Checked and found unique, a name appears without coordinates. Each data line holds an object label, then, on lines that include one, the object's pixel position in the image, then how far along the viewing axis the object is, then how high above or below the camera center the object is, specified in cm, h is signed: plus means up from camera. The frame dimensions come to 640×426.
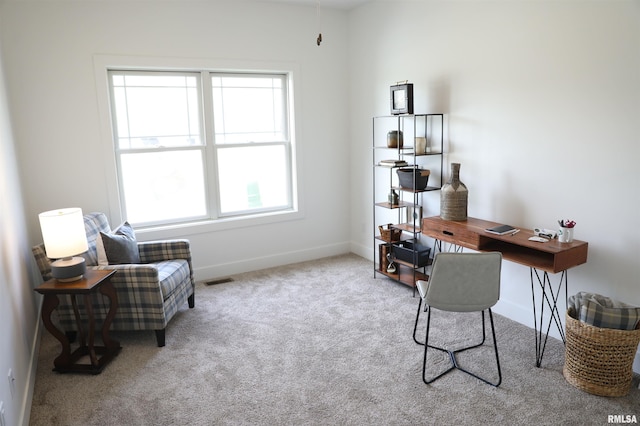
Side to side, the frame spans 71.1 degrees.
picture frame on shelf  386 +37
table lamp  270 -54
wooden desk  269 -73
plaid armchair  305 -103
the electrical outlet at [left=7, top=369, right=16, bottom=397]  213 -110
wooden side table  270 -107
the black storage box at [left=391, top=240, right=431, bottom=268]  396 -99
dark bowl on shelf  378 -31
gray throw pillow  321 -71
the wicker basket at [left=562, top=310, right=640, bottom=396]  241 -121
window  417 +3
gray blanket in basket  243 -97
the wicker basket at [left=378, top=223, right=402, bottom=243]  431 -88
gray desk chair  245 -78
